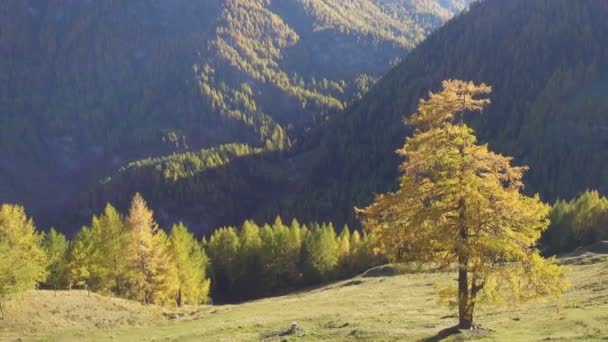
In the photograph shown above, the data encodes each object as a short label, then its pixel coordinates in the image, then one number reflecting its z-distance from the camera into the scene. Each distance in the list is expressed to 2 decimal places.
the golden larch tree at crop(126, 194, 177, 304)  85.88
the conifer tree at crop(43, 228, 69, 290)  93.62
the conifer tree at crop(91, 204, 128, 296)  84.00
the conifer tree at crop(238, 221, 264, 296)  134.75
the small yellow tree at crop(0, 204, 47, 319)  59.25
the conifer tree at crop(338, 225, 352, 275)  136.38
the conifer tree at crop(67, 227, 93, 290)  84.25
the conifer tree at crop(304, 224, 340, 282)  132.88
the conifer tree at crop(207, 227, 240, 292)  136.50
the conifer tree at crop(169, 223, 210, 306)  103.19
